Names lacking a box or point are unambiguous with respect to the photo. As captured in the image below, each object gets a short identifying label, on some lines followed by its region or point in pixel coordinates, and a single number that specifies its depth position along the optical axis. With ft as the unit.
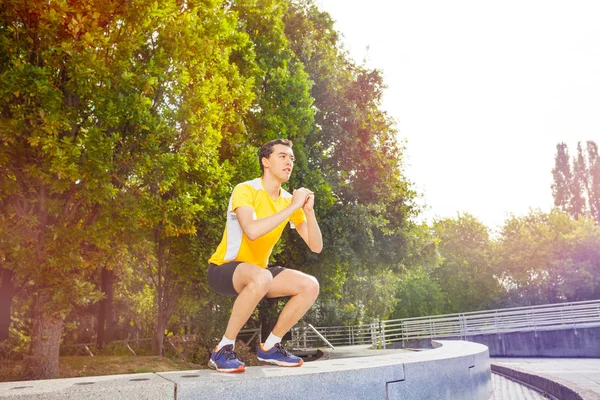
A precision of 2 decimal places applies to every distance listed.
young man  13.96
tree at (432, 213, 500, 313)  166.81
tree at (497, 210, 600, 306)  145.38
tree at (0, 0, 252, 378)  31.71
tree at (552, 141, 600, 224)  192.54
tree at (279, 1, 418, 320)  61.21
